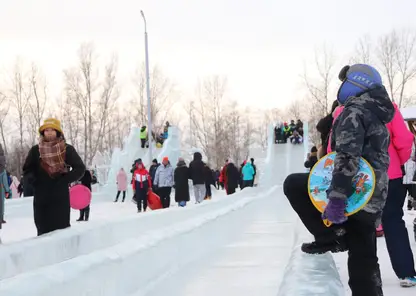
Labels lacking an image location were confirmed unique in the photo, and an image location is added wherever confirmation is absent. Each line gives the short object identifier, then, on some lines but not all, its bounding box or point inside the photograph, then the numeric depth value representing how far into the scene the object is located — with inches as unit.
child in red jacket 578.2
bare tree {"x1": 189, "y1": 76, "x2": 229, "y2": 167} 2412.6
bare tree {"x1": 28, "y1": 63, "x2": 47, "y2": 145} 1753.7
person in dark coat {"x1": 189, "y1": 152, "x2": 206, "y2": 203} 629.3
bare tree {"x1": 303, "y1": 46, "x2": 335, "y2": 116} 1651.1
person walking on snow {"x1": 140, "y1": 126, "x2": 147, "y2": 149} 1250.6
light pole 1058.2
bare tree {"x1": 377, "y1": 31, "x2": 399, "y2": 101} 1472.7
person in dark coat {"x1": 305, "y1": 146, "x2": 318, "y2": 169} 428.8
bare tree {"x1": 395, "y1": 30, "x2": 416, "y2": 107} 1438.2
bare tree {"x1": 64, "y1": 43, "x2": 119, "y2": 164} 1690.7
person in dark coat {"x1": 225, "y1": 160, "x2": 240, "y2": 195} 771.4
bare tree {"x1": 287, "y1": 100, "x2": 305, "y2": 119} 2943.4
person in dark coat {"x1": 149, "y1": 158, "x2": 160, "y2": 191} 668.9
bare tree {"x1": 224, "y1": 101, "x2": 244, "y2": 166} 2703.7
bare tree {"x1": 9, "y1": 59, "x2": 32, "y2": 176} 1728.6
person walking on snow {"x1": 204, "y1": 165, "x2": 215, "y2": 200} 681.8
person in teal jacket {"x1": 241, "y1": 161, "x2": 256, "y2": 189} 843.1
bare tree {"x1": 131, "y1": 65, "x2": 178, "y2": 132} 2012.8
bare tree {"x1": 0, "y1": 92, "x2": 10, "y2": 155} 1769.2
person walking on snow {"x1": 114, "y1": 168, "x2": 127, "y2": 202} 823.5
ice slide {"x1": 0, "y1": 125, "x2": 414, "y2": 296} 110.9
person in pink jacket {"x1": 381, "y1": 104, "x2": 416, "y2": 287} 157.0
